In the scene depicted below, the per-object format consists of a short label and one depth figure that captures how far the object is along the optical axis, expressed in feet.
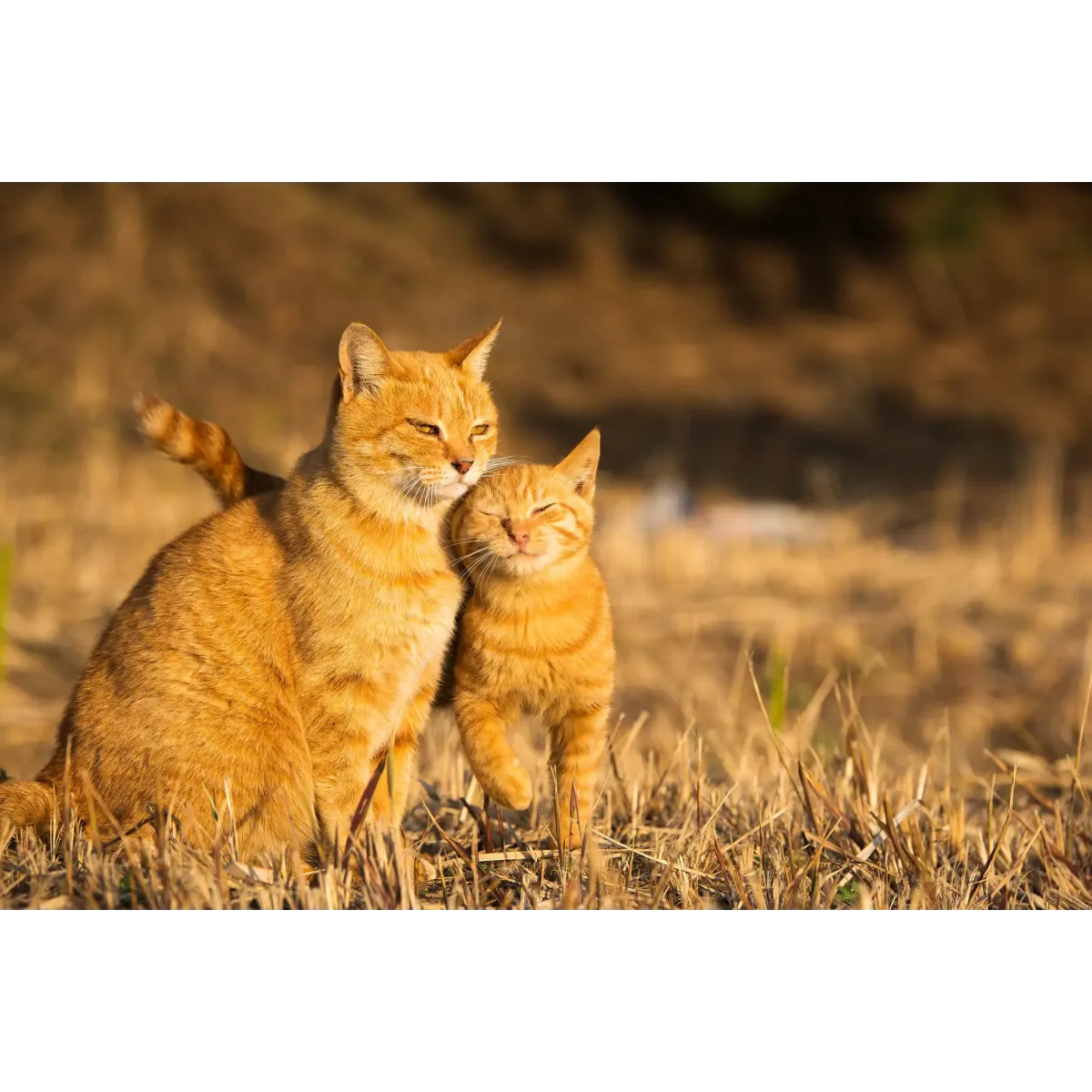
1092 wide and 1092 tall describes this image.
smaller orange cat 18.57
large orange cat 18.06
